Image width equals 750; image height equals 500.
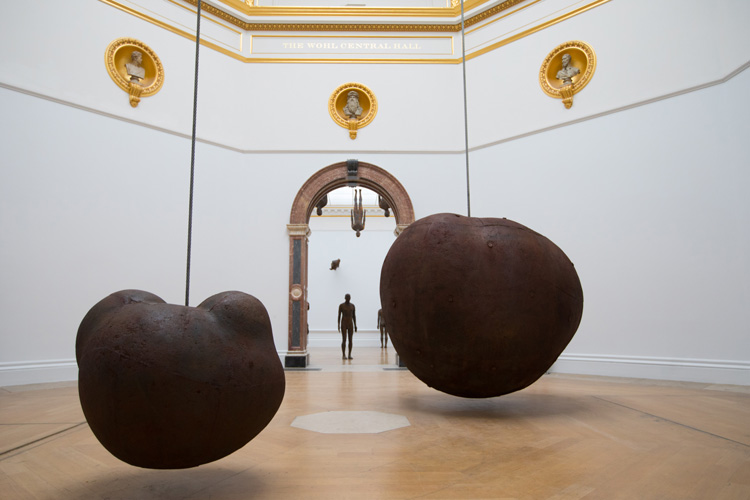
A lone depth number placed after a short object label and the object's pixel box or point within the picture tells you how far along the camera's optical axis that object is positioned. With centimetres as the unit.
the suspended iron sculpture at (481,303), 393
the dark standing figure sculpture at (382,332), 1452
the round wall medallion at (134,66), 828
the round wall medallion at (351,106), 1001
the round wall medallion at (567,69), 854
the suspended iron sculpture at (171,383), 203
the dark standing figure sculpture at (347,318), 1158
